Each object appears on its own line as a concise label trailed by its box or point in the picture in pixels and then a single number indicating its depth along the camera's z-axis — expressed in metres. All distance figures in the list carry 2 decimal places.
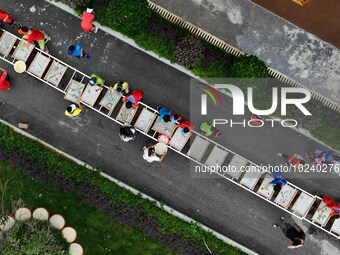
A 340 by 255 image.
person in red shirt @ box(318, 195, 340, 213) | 16.42
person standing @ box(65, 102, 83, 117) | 16.36
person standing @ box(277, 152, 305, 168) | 16.98
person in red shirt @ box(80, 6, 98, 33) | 16.12
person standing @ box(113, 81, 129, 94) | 16.52
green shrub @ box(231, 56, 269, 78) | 15.75
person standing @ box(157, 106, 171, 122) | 16.29
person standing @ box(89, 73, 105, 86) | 16.33
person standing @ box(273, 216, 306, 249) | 16.44
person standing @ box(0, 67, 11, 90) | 16.77
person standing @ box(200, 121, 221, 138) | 16.98
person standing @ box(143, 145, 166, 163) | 16.58
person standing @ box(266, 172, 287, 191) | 16.44
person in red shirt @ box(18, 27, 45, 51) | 16.23
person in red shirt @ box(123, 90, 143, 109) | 16.25
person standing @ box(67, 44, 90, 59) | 16.53
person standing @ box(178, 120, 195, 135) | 16.05
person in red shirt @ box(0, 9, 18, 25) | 16.45
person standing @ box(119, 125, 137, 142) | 16.44
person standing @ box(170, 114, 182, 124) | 16.34
